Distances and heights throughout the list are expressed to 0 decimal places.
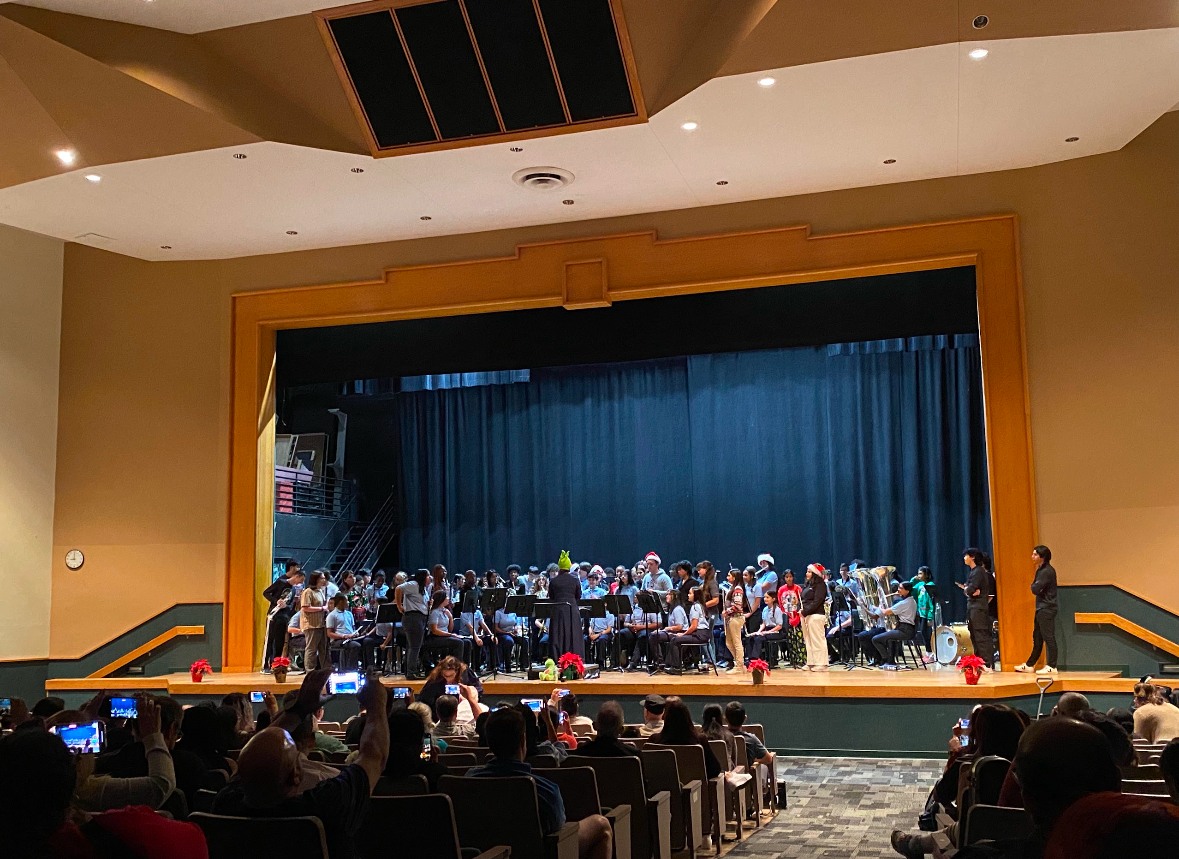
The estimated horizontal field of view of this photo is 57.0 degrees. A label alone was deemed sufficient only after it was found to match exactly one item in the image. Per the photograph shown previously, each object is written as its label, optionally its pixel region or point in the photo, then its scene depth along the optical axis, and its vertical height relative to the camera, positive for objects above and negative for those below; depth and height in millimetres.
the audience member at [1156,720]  5578 -946
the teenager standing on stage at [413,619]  10961 -653
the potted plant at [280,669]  10711 -1101
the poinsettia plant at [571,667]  10258 -1101
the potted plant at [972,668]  8867 -1053
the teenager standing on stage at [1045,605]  9250 -564
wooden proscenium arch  9891 +2623
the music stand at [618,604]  11047 -558
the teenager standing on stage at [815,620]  10766 -750
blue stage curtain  15211 +1292
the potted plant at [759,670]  9375 -1072
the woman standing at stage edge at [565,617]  11000 -677
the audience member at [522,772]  3641 -763
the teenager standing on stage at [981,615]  10039 -690
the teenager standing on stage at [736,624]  10852 -776
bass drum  11305 -1072
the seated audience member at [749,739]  6504 -1172
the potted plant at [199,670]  11078 -1141
